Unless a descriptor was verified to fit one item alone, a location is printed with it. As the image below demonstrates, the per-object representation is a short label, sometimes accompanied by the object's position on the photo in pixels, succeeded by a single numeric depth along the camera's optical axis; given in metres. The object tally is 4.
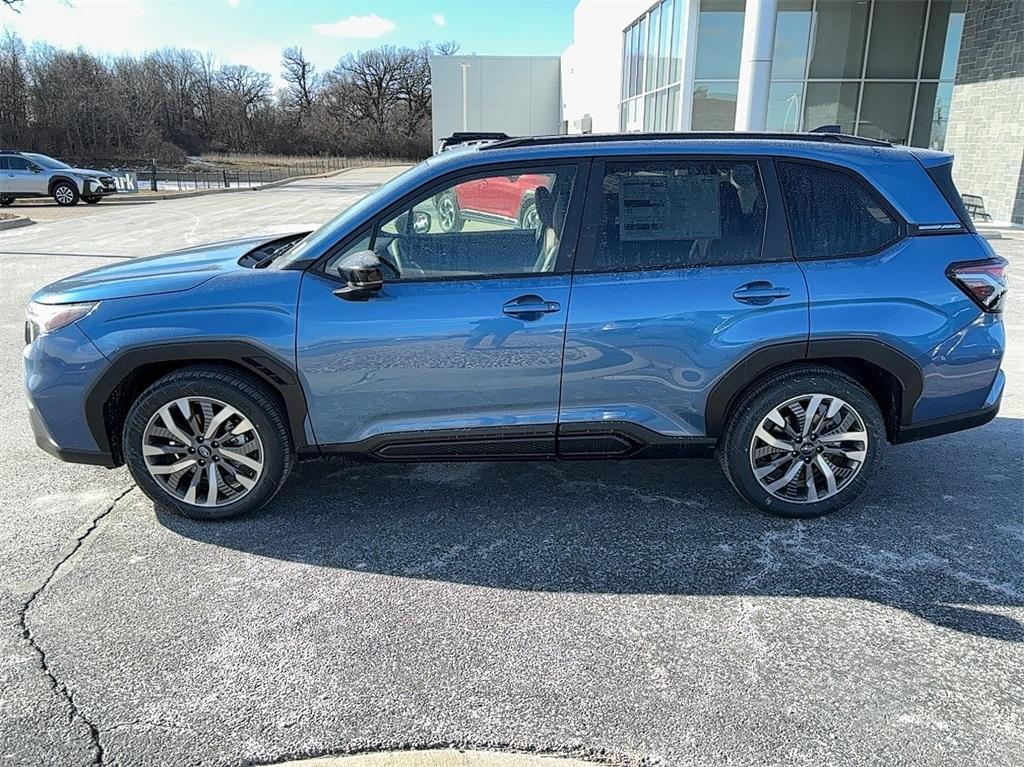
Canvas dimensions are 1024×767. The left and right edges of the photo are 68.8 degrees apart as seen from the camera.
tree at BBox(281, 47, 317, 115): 92.19
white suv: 23.97
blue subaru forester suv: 3.50
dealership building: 15.59
